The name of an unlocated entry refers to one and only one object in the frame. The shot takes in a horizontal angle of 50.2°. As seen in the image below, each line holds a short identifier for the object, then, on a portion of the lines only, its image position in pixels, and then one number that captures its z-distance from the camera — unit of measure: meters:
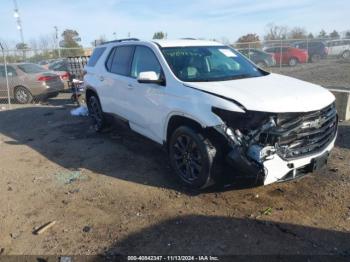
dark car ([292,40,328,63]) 26.20
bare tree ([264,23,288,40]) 41.81
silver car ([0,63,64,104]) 13.29
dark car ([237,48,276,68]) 23.64
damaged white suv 3.98
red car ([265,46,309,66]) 25.05
